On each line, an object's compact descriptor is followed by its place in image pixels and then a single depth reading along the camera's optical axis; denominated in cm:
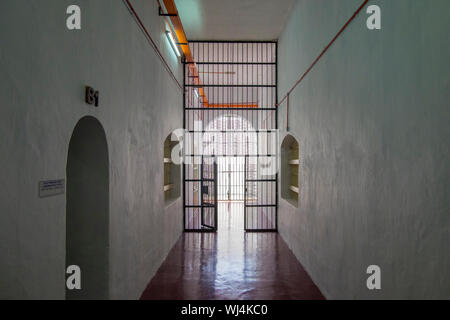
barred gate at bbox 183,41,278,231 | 899
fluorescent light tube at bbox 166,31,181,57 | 638
